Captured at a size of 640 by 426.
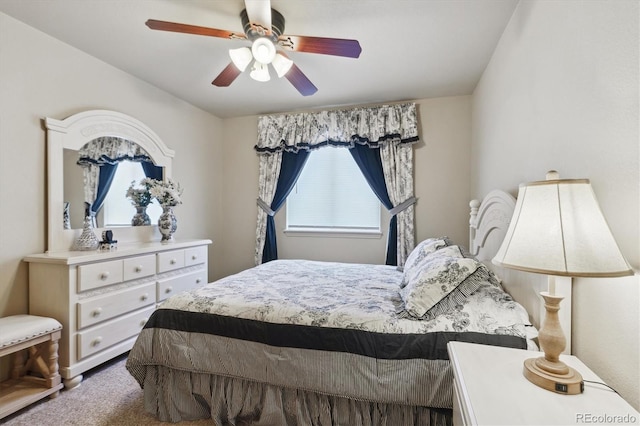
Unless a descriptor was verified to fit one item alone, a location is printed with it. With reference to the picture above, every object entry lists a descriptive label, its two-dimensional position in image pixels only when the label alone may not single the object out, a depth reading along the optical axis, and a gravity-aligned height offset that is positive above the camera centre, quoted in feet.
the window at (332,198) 12.21 +0.52
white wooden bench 5.64 -3.32
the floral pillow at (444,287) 4.89 -1.31
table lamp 2.55 -0.33
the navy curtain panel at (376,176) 11.34 +1.36
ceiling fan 5.58 +3.48
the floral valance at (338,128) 11.14 +3.31
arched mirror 7.43 +1.20
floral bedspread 4.62 -1.76
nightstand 2.46 -1.73
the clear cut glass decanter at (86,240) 7.64 -0.80
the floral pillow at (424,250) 7.20 -1.00
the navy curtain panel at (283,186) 12.44 +1.04
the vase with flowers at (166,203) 9.81 +0.23
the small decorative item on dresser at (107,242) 7.91 -0.88
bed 4.47 -2.28
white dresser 6.55 -2.13
